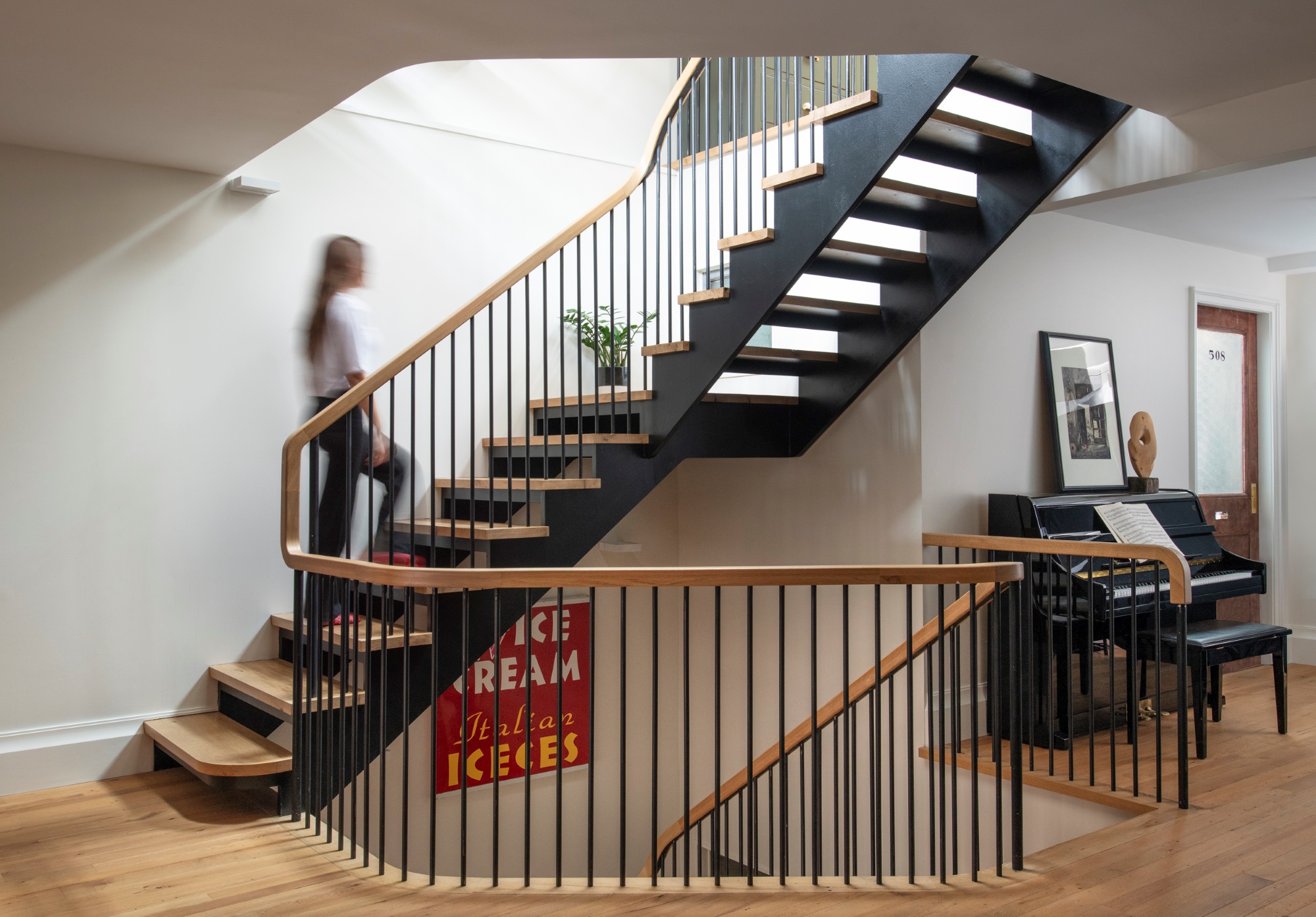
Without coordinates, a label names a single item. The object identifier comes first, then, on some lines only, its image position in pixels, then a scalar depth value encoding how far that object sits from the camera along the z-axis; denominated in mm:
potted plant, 5312
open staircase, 3582
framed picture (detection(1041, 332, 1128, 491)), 5242
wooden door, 6246
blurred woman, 4066
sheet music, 4809
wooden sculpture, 5352
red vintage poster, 5211
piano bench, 4355
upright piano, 4461
